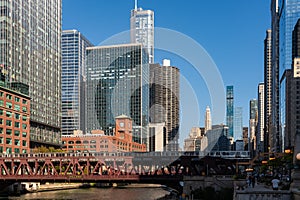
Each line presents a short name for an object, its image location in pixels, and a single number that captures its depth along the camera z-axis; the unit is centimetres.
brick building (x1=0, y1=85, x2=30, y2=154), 13362
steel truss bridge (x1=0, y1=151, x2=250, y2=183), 9344
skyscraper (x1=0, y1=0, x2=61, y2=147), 15725
